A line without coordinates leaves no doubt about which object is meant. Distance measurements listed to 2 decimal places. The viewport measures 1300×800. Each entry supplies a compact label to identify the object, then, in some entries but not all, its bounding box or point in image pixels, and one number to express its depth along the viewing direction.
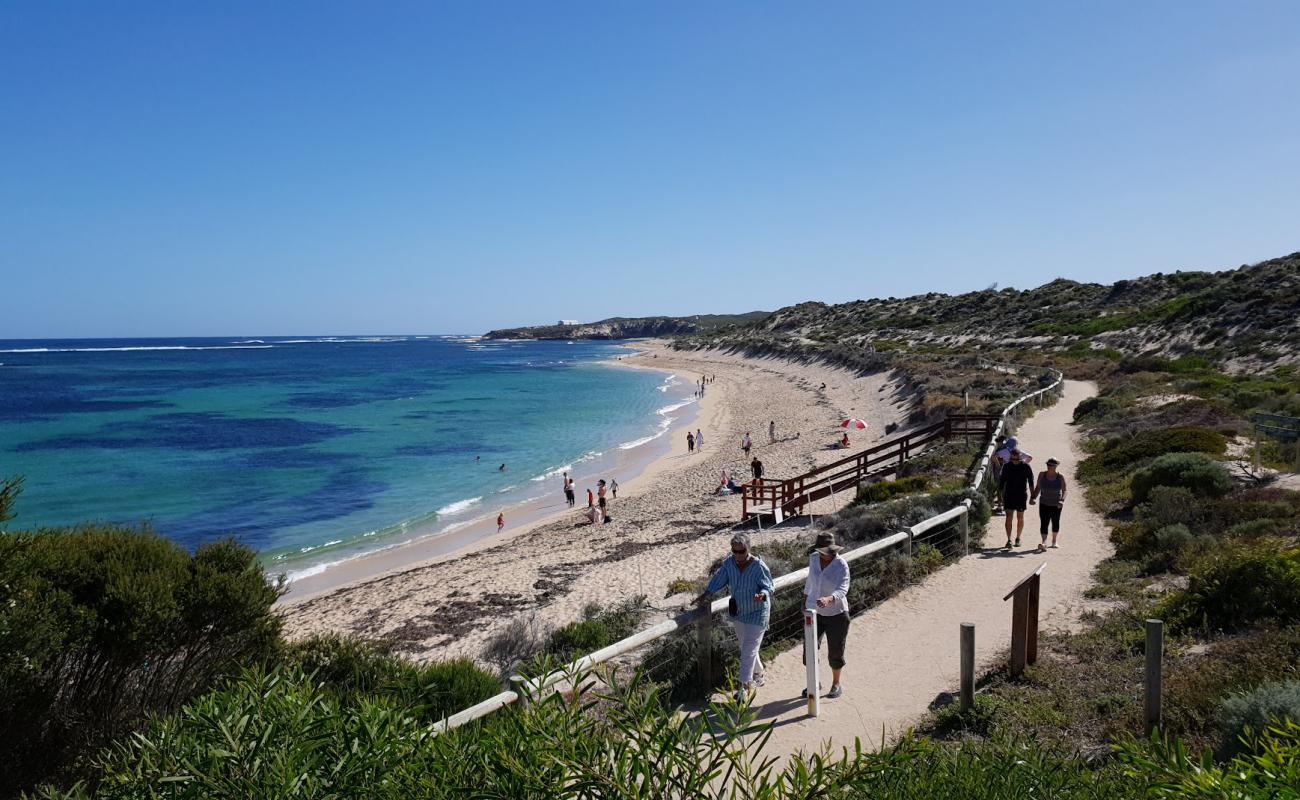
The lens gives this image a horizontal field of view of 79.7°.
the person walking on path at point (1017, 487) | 11.64
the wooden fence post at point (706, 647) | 7.36
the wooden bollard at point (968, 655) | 6.19
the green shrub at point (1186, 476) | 12.59
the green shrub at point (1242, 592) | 6.98
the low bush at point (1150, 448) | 15.62
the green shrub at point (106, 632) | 5.66
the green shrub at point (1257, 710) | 4.59
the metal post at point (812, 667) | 6.69
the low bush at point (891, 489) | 16.53
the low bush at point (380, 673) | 6.80
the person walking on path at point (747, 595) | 6.87
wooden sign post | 6.79
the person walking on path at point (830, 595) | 7.15
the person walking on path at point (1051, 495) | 11.33
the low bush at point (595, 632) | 8.88
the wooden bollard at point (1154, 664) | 5.18
